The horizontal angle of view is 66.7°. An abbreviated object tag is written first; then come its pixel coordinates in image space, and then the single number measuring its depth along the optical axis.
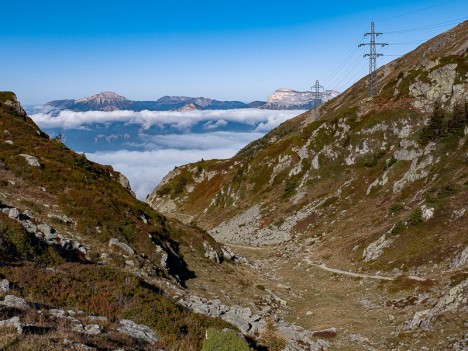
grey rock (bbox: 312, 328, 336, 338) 28.50
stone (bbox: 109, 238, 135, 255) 32.09
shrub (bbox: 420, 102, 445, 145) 73.44
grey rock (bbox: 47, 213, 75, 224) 32.31
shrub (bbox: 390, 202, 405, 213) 59.66
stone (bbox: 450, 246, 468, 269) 36.72
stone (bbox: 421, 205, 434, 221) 49.00
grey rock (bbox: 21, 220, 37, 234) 27.56
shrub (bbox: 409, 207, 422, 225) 49.31
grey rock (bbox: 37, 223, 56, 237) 28.53
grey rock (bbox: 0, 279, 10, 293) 14.80
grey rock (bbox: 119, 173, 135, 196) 64.03
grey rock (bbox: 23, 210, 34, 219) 29.87
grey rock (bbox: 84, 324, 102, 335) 12.52
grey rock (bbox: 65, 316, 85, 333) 12.35
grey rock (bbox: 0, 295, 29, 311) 13.09
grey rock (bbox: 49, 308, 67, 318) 13.65
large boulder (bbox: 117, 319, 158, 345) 13.68
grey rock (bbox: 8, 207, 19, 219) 27.53
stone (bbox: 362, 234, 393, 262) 49.78
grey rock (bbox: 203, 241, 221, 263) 47.66
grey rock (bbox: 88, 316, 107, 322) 14.43
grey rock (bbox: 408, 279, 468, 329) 26.27
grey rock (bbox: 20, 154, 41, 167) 41.10
